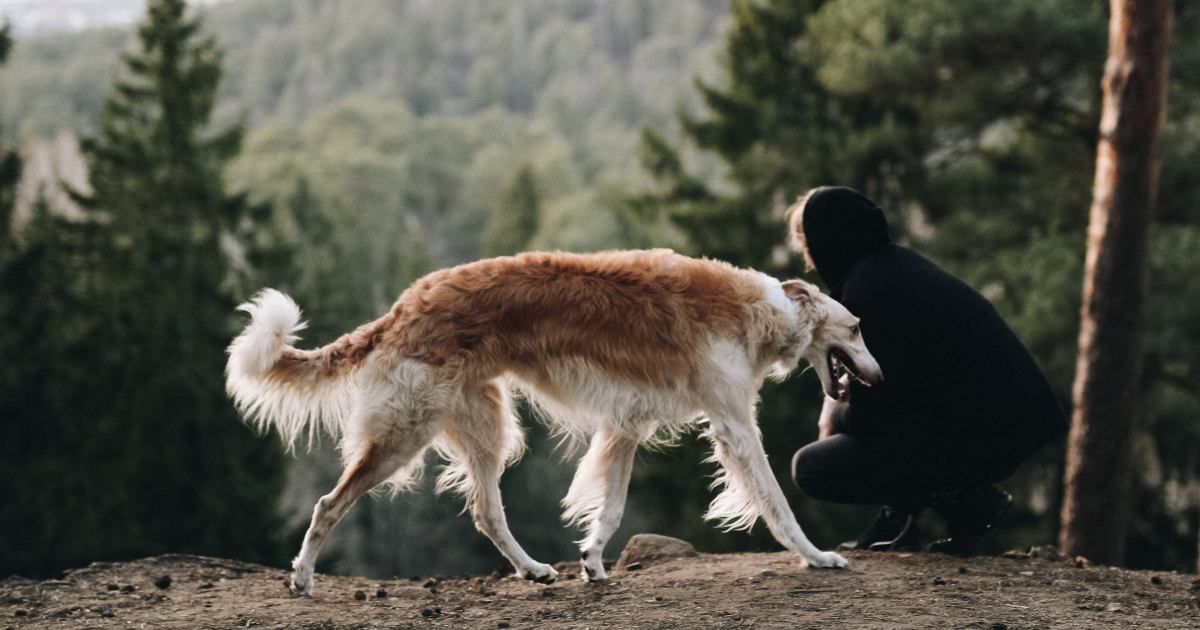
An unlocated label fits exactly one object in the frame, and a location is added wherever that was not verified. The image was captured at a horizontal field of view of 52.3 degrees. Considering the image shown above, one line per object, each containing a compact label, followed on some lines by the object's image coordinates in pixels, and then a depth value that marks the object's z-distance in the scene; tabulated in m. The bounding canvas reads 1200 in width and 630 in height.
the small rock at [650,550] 6.20
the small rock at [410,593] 5.58
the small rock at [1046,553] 6.16
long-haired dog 5.35
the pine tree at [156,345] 18.97
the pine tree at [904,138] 14.48
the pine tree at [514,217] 49.03
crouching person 5.50
